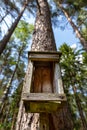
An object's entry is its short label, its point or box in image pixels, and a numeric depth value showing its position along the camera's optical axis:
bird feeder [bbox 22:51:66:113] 0.95
